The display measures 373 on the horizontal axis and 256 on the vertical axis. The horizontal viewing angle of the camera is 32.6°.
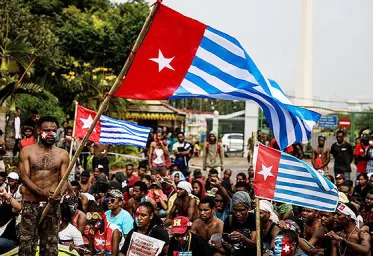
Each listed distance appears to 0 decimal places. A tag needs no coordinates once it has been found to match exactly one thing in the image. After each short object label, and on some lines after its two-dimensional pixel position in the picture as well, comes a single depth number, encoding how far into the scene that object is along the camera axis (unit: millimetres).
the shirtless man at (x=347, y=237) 7395
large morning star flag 6074
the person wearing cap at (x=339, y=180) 12333
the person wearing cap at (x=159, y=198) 10812
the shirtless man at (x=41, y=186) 6488
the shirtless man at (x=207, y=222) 8250
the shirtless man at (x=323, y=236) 7859
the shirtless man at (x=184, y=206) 9781
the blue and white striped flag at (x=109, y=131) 11141
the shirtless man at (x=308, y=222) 8375
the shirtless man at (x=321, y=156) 15055
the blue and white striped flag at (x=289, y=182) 7027
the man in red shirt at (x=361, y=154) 14609
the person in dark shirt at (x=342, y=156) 15344
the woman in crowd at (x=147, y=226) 7574
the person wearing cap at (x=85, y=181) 12227
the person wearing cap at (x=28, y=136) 14000
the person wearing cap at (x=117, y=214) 8820
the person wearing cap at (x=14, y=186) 9766
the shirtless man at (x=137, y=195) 10523
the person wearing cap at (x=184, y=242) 7387
